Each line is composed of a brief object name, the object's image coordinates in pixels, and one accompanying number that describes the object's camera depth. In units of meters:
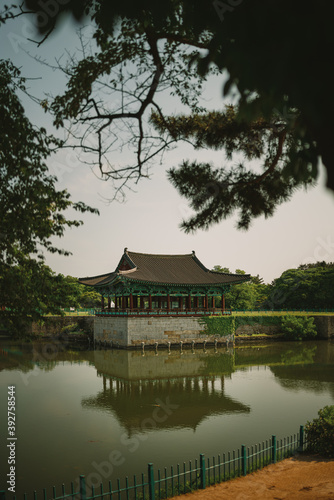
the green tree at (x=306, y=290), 43.91
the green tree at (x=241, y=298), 46.78
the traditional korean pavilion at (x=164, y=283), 31.66
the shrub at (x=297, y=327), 38.44
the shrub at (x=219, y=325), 32.97
